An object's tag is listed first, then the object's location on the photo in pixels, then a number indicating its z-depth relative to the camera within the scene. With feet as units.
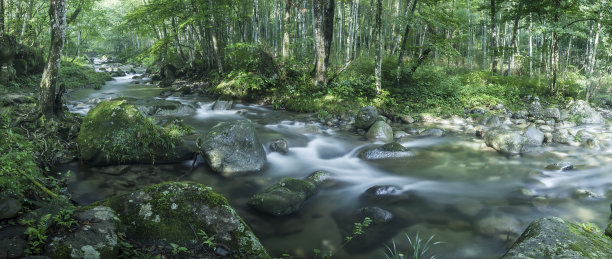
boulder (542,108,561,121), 39.90
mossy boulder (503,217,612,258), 9.45
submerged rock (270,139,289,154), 26.89
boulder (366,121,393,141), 30.78
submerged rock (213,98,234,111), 41.78
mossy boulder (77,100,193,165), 20.90
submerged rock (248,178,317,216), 16.70
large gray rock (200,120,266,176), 21.71
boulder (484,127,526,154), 27.17
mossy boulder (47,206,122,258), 8.27
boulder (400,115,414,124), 37.47
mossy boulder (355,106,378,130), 33.09
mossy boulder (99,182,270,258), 10.54
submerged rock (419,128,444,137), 32.83
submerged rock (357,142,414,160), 25.89
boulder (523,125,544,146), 28.76
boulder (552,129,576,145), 29.94
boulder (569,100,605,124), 39.68
